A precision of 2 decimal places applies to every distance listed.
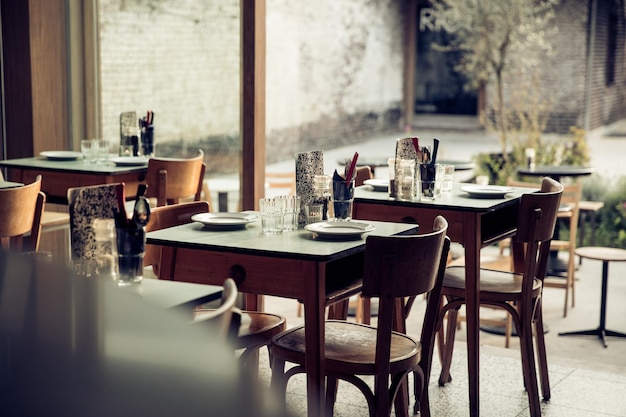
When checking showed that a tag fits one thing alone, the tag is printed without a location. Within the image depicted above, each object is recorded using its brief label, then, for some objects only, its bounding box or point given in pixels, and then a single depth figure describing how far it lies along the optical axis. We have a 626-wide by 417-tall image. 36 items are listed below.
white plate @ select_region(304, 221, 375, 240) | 2.97
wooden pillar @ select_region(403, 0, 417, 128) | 17.27
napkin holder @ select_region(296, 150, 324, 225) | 3.35
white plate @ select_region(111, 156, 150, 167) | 5.10
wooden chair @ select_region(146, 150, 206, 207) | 5.03
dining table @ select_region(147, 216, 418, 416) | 2.73
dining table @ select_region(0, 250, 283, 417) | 0.74
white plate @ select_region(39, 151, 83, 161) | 5.27
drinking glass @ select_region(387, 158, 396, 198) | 3.91
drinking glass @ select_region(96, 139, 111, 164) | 5.25
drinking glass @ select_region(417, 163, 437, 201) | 3.88
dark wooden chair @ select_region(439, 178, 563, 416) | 3.61
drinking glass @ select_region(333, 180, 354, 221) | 3.37
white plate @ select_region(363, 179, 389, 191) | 4.19
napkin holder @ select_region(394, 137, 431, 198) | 3.89
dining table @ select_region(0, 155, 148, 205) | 4.92
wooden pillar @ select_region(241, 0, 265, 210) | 5.34
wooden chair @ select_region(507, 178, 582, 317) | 6.21
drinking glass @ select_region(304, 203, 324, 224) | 3.28
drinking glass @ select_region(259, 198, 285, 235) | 3.07
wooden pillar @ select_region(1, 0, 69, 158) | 5.88
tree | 12.40
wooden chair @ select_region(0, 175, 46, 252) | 3.99
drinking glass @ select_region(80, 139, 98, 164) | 5.22
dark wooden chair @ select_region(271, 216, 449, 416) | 2.67
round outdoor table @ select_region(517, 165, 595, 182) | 6.95
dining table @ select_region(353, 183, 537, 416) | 3.66
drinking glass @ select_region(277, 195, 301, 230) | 3.13
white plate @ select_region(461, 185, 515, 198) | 3.97
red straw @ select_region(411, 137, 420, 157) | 3.95
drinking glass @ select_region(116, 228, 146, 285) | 2.41
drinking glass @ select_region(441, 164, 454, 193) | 4.11
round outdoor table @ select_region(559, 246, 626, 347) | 5.63
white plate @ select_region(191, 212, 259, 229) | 3.14
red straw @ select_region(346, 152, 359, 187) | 3.36
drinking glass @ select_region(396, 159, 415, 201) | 3.88
